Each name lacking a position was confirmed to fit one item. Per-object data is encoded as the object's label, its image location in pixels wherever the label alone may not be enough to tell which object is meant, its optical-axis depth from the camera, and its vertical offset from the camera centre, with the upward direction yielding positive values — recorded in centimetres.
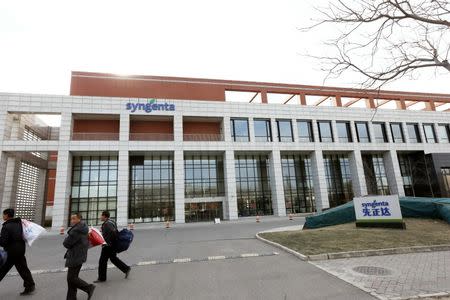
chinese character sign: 1328 -113
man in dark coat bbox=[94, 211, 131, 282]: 659 -117
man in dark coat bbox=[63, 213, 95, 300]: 526 -104
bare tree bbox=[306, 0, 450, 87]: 548 +341
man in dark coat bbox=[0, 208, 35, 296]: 589 -97
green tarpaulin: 1456 -152
